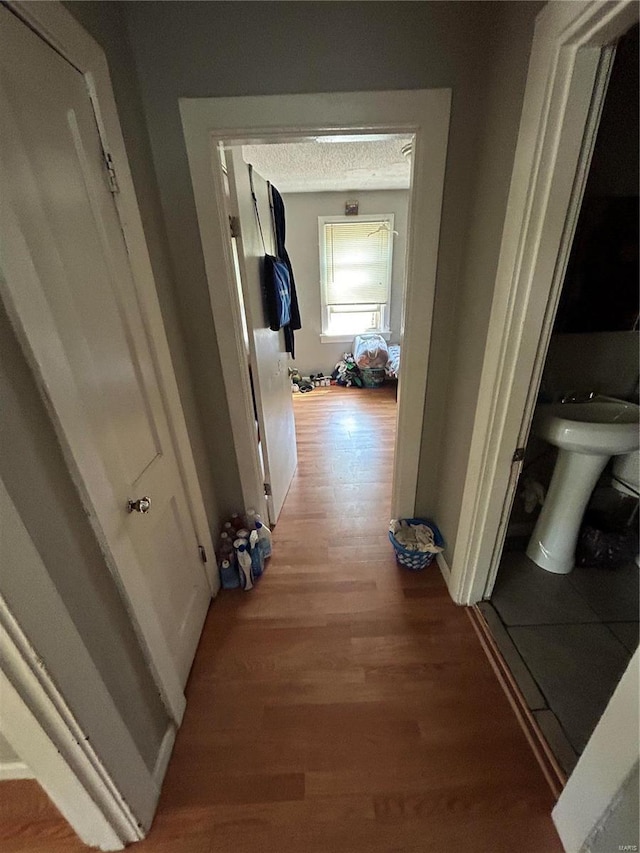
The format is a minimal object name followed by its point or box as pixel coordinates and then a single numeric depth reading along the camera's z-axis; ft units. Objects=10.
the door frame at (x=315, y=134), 3.93
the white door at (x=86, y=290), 2.24
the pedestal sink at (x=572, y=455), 4.55
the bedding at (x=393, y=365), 14.38
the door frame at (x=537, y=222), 2.72
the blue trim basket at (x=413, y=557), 5.73
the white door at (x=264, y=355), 5.20
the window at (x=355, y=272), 14.20
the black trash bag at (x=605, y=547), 5.58
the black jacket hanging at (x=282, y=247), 7.51
